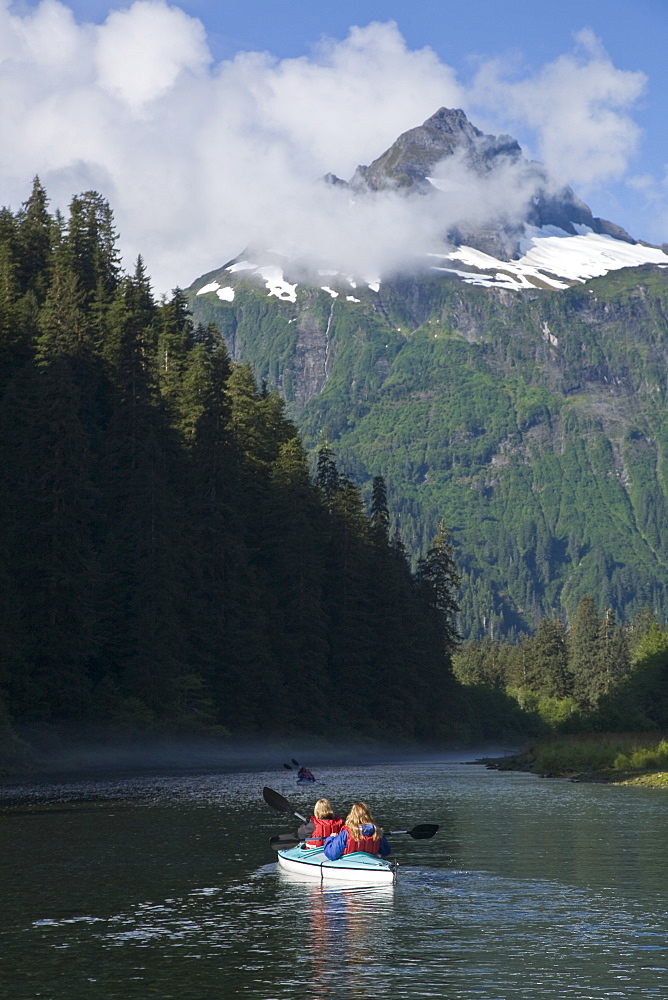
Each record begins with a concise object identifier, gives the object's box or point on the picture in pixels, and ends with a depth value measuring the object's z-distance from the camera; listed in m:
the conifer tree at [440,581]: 128.25
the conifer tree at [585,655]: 167.75
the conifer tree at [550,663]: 168.00
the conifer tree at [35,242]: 101.50
